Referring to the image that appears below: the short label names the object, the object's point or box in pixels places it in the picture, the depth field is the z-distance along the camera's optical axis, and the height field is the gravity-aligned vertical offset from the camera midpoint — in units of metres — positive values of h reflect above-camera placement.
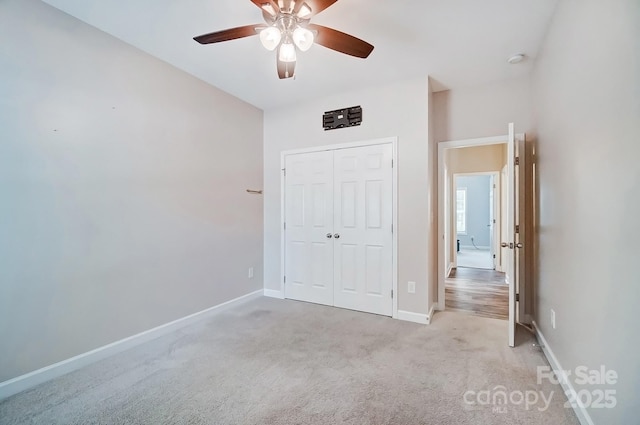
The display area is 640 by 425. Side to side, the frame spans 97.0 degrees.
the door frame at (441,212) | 3.42 +0.05
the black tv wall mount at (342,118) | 3.41 +1.21
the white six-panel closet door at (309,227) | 3.64 -0.15
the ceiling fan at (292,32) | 1.68 +1.19
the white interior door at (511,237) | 2.44 -0.19
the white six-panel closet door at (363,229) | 3.27 -0.15
